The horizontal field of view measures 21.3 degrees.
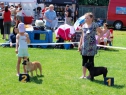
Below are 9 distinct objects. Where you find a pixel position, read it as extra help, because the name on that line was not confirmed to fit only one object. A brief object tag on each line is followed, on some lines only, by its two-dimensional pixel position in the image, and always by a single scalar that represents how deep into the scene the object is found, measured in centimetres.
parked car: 2477
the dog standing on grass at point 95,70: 725
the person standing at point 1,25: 1575
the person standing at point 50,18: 1466
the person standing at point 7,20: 1475
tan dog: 740
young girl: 748
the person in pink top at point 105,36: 1288
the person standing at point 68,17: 2172
